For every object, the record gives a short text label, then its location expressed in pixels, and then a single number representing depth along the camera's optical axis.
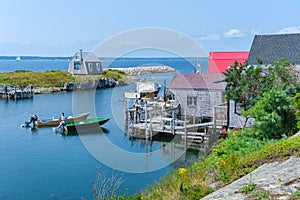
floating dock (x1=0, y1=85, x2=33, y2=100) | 47.91
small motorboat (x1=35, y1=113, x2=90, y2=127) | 29.52
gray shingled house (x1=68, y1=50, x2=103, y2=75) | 64.31
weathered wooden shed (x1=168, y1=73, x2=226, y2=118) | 25.28
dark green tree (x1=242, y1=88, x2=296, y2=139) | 12.29
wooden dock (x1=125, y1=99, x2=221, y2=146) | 22.45
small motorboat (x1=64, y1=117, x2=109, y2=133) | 27.84
